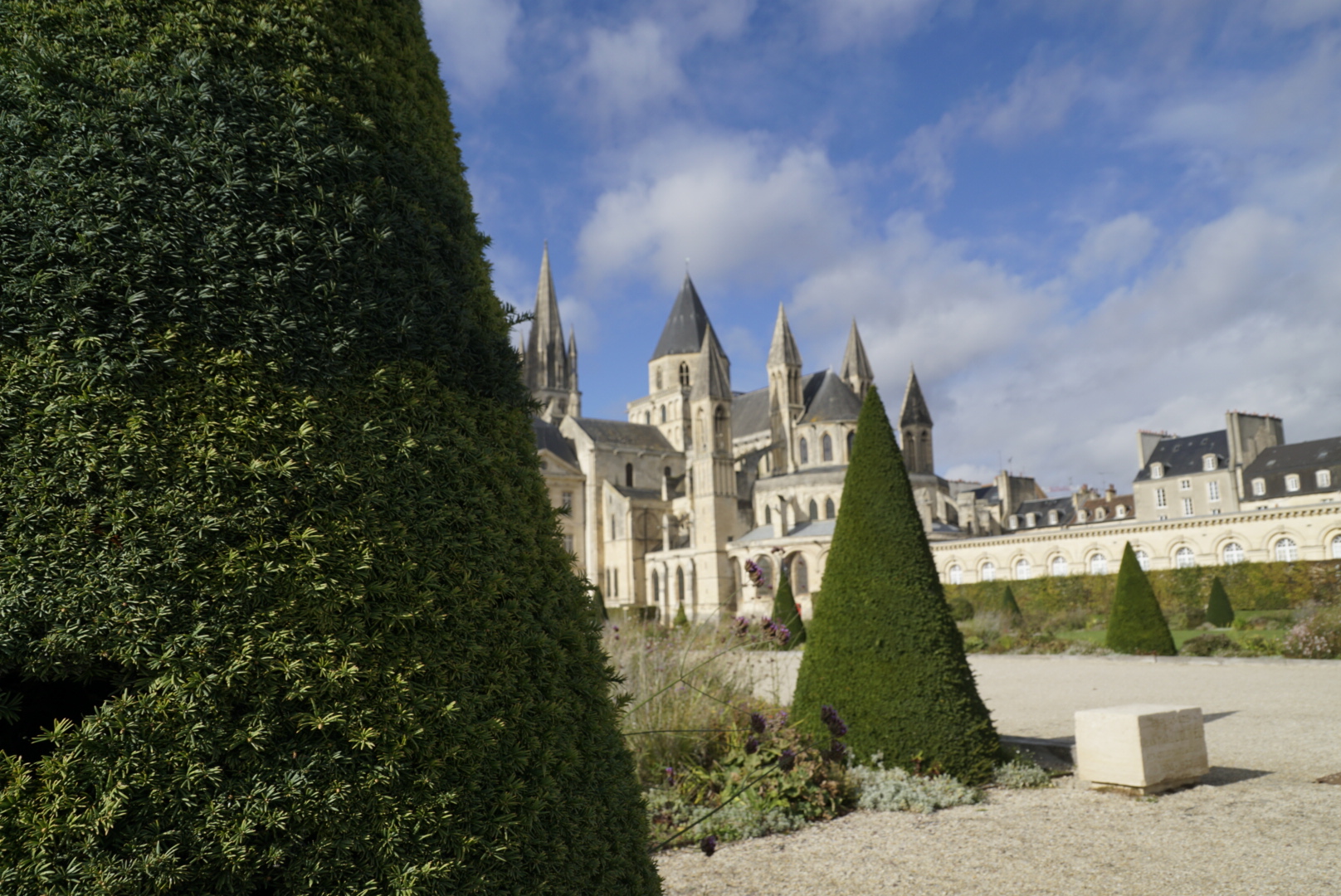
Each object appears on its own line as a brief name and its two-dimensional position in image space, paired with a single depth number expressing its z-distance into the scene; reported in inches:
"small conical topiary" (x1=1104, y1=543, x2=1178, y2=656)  612.7
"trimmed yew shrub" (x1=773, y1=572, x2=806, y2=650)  612.4
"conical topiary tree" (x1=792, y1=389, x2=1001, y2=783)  231.1
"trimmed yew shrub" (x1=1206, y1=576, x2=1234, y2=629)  817.5
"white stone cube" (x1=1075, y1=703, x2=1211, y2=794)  221.5
